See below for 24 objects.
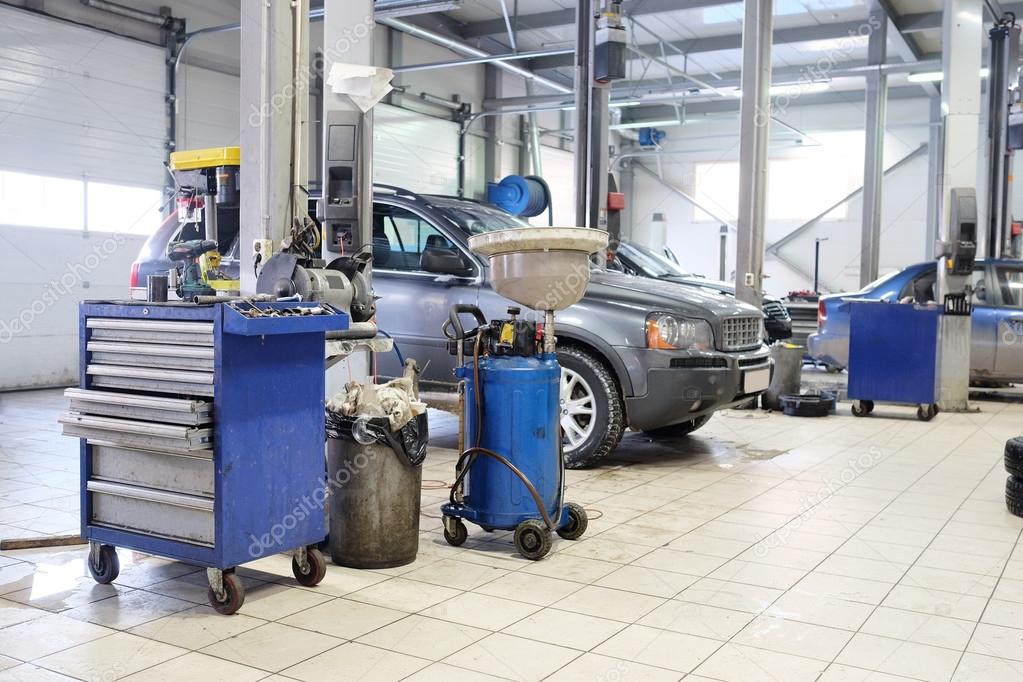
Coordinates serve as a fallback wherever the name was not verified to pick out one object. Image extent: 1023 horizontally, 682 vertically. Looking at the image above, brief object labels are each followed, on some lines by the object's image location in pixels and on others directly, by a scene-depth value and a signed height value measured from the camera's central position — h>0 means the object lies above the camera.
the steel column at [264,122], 4.20 +0.83
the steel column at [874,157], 13.73 +2.40
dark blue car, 9.02 +0.03
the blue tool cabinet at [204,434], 3.10 -0.45
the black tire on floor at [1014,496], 4.66 -0.90
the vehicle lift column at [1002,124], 11.17 +2.43
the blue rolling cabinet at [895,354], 8.05 -0.33
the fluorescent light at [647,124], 18.05 +3.71
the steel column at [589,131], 7.86 +1.53
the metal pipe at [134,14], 9.75 +3.16
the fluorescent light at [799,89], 15.48 +4.09
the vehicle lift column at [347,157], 4.58 +0.76
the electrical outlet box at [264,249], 4.21 +0.26
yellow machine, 4.48 +0.55
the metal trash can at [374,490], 3.63 -0.72
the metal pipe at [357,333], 3.93 -0.11
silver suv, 5.56 -0.16
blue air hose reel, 13.56 +1.69
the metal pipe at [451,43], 12.29 +3.81
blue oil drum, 3.90 -0.53
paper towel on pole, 4.48 +1.09
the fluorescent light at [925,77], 13.96 +3.64
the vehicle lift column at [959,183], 8.62 +1.26
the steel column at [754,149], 8.93 +1.58
